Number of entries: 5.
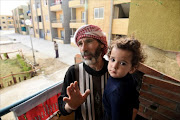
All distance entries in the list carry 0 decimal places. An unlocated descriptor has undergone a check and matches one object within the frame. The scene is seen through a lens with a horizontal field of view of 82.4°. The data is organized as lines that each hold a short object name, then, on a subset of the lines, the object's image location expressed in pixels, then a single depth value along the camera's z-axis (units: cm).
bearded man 118
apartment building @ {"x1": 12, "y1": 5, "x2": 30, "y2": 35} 2864
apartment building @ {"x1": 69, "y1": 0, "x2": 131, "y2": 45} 840
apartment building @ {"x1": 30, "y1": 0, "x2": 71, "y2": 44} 1618
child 83
